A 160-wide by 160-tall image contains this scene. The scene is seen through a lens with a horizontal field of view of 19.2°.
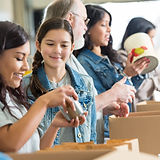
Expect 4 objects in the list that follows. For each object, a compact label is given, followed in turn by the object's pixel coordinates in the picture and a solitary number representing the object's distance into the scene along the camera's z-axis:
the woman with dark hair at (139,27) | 4.46
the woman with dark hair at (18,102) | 1.40
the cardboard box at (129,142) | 1.33
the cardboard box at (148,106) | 2.88
